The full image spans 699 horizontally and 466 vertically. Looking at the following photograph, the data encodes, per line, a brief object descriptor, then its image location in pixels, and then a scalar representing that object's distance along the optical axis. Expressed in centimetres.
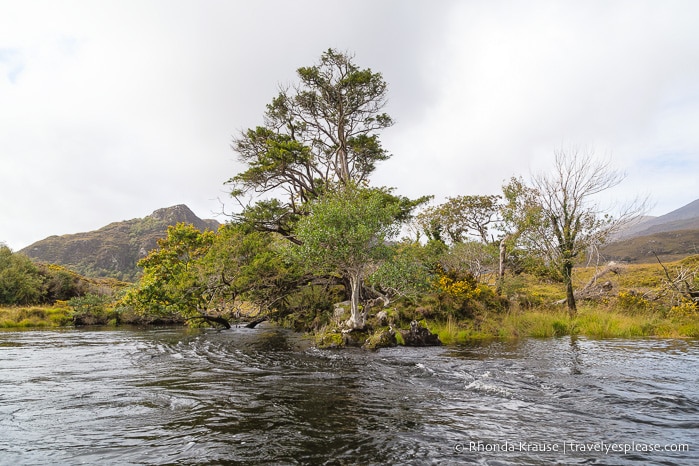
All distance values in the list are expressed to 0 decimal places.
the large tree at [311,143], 2653
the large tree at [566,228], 2386
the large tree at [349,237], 1800
